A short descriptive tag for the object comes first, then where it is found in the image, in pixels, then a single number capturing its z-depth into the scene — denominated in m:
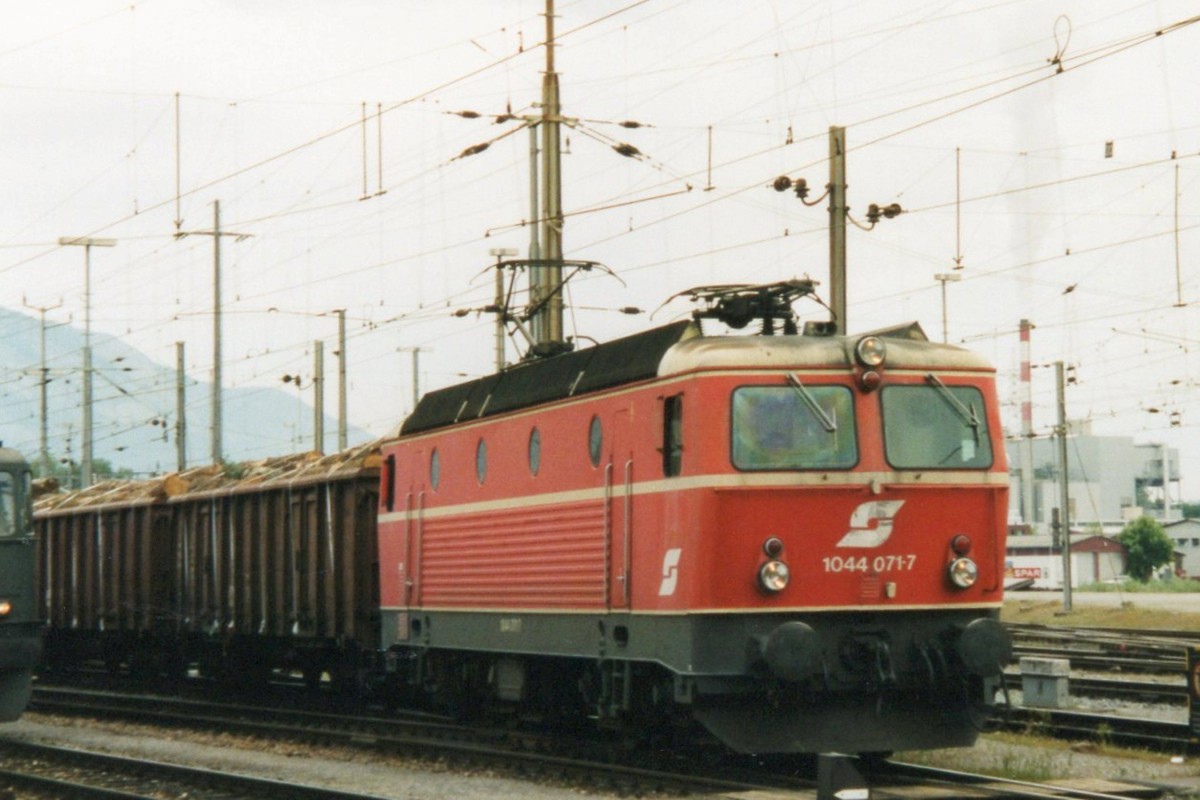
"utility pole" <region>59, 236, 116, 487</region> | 52.97
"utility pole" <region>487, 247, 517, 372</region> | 19.56
